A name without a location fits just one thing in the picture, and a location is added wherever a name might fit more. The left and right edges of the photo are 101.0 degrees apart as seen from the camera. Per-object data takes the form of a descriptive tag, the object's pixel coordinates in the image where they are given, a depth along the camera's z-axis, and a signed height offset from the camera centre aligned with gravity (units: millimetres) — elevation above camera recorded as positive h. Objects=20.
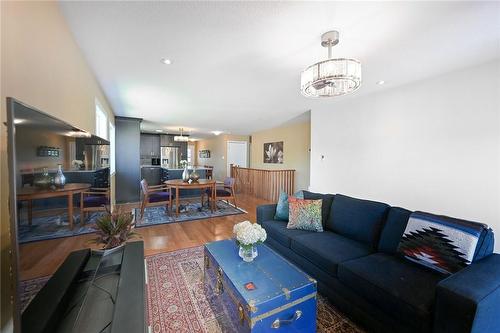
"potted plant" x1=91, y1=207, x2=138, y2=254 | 1646 -602
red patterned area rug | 1562 -1250
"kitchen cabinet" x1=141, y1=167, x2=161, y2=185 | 7148 -528
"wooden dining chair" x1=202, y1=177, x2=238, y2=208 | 4676 -725
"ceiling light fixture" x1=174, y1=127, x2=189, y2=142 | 7706 +819
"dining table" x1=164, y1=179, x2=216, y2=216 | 4172 -541
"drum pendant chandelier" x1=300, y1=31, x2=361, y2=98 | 1716 +766
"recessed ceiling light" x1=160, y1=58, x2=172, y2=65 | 2453 +1189
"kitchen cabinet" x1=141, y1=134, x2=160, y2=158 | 8812 +598
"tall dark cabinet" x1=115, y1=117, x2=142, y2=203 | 5496 -15
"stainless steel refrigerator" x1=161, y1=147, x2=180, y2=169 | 9602 +104
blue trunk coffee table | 1218 -847
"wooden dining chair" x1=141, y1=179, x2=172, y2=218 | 3925 -750
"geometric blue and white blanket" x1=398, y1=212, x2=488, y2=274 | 1432 -588
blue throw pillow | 2736 -637
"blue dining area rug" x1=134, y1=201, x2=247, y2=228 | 3953 -1161
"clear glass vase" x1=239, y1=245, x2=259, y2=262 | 1649 -757
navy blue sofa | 1103 -816
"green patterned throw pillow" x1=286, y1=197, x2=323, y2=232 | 2414 -646
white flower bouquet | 1594 -584
